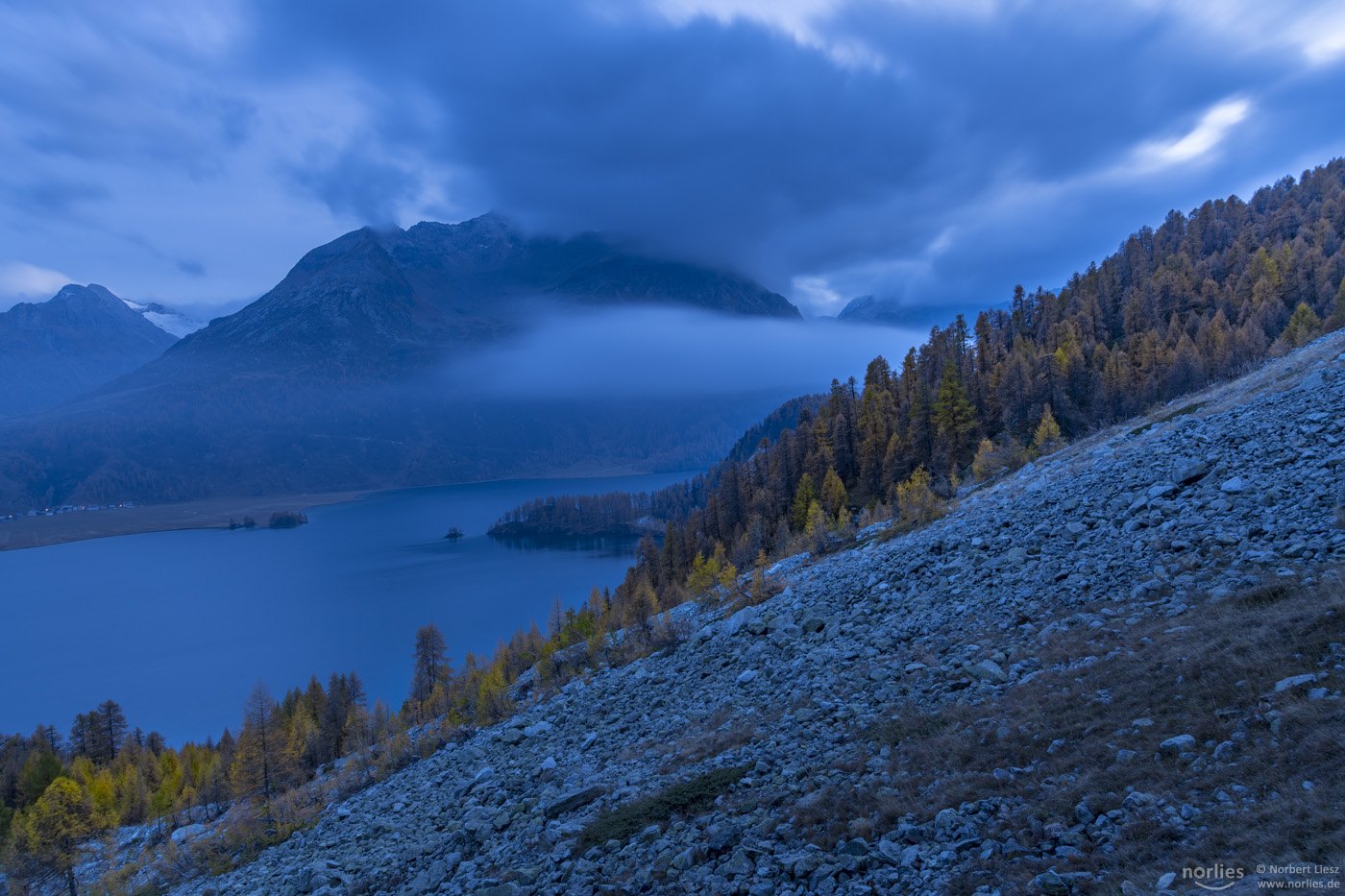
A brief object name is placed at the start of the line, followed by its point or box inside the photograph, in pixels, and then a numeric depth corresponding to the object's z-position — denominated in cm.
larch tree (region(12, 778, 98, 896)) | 3578
